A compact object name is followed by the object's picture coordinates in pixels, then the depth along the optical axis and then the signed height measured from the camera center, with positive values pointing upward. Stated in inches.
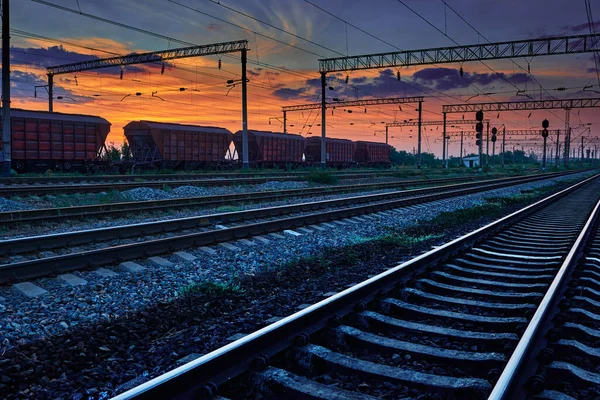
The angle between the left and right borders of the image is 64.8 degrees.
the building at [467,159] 5337.1 +132.0
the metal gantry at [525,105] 1858.6 +286.7
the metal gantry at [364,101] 1967.3 +281.3
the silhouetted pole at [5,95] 813.9 +116.3
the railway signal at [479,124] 1556.5 +158.9
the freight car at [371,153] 2284.0 +79.0
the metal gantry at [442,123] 2723.9 +282.2
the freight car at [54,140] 965.8 +51.6
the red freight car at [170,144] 1237.1 +59.7
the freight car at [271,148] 1565.0 +68.8
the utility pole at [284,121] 2268.9 +226.1
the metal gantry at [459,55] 1119.6 +308.5
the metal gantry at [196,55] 1261.1 +302.3
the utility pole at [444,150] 2438.7 +113.3
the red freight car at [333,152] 1935.3 +71.4
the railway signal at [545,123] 1856.1 +194.2
